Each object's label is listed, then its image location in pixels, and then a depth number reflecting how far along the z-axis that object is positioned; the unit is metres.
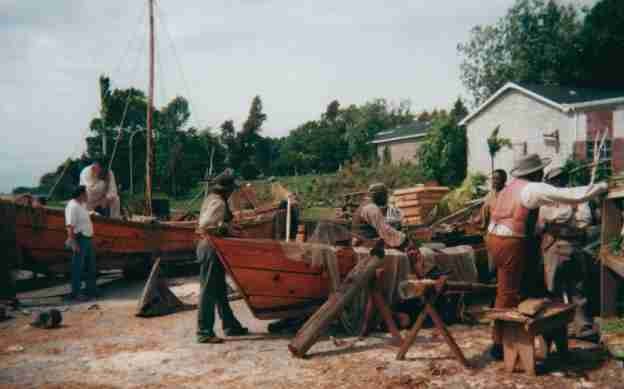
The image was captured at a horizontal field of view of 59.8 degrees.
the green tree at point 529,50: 38.09
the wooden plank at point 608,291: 5.76
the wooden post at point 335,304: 5.82
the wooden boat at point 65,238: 9.73
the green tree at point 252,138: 45.94
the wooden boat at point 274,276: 6.47
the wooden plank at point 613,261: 5.10
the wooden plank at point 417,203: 12.09
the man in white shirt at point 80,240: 9.27
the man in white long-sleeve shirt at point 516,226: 5.05
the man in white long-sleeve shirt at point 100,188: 10.70
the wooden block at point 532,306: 4.84
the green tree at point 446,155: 28.02
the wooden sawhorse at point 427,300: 5.51
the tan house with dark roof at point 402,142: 36.53
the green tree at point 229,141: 45.19
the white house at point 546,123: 21.14
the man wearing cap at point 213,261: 6.54
